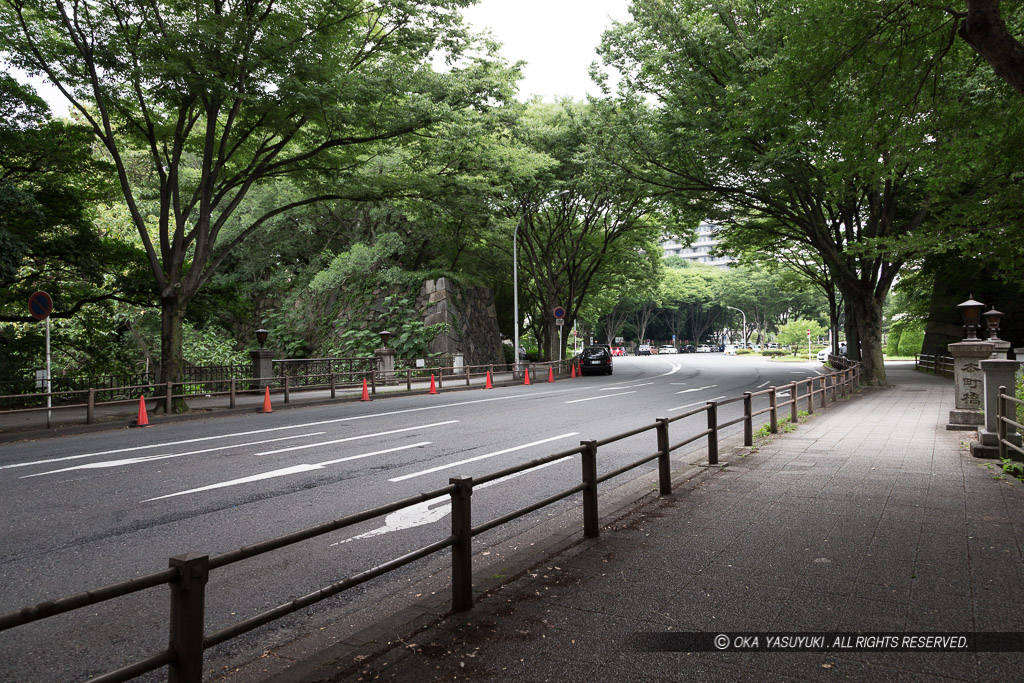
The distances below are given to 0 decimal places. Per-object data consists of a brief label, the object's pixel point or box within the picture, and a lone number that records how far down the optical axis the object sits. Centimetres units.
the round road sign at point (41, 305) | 1416
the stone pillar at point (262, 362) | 2308
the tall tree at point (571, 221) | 2789
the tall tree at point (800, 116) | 858
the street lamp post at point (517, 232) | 3032
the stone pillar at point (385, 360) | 2682
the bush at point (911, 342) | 5462
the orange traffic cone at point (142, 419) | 1431
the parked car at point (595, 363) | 3419
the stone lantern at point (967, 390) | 1145
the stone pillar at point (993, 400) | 850
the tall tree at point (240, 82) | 1393
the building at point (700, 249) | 16899
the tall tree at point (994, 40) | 582
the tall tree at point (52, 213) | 1373
